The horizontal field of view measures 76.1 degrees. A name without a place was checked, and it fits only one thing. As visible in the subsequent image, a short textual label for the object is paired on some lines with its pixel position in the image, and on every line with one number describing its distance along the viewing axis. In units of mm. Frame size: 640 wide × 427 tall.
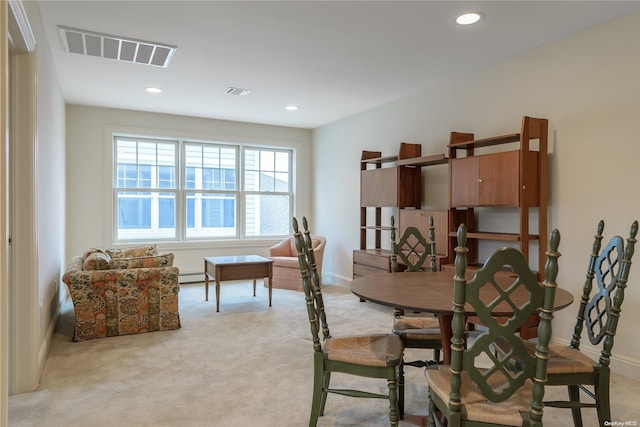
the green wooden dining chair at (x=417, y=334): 2268
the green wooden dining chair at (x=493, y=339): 1349
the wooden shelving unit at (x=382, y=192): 4656
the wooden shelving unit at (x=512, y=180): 3203
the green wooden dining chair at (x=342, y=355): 1881
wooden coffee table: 4469
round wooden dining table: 1707
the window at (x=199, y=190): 6051
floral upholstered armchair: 3473
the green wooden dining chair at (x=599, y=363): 1755
